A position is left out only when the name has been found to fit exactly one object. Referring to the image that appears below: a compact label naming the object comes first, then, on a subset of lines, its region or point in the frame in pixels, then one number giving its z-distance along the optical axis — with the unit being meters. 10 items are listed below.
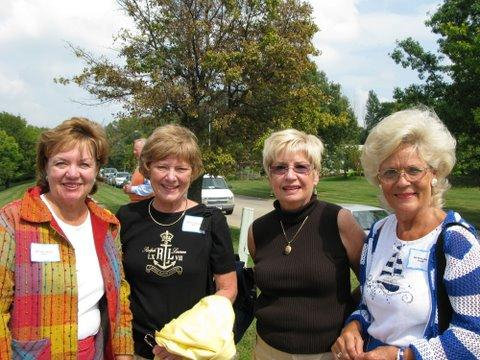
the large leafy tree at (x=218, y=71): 12.23
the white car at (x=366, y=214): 10.20
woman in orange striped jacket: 2.17
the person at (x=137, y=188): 6.58
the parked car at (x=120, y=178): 46.19
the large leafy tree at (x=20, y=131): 65.92
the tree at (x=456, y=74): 15.48
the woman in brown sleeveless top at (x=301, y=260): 2.57
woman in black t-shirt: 2.60
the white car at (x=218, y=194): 19.90
